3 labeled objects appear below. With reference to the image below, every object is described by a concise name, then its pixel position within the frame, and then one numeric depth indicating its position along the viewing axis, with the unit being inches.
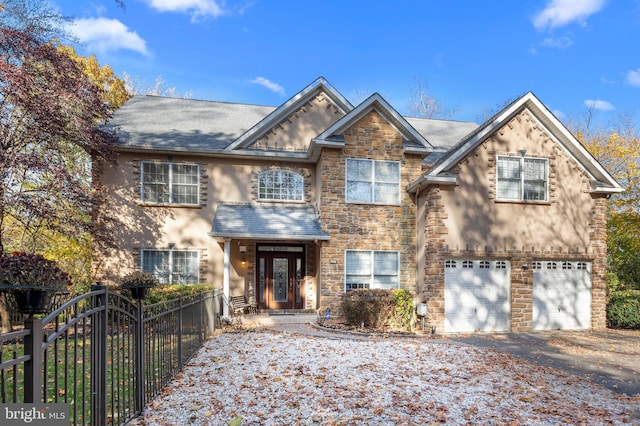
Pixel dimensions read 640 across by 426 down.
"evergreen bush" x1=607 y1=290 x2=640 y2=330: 553.3
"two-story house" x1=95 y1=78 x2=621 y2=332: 518.0
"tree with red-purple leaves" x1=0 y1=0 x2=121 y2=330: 438.6
